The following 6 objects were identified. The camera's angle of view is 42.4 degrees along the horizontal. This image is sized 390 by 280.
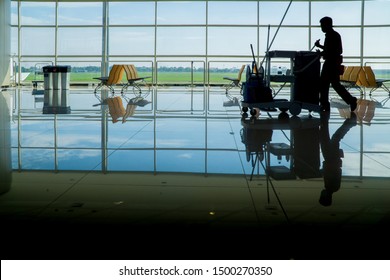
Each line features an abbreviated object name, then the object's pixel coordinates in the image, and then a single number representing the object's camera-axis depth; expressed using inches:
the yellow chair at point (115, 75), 634.2
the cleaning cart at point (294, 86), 321.7
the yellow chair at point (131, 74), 648.4
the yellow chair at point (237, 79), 661.9
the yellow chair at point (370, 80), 571.5
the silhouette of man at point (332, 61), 328.5
